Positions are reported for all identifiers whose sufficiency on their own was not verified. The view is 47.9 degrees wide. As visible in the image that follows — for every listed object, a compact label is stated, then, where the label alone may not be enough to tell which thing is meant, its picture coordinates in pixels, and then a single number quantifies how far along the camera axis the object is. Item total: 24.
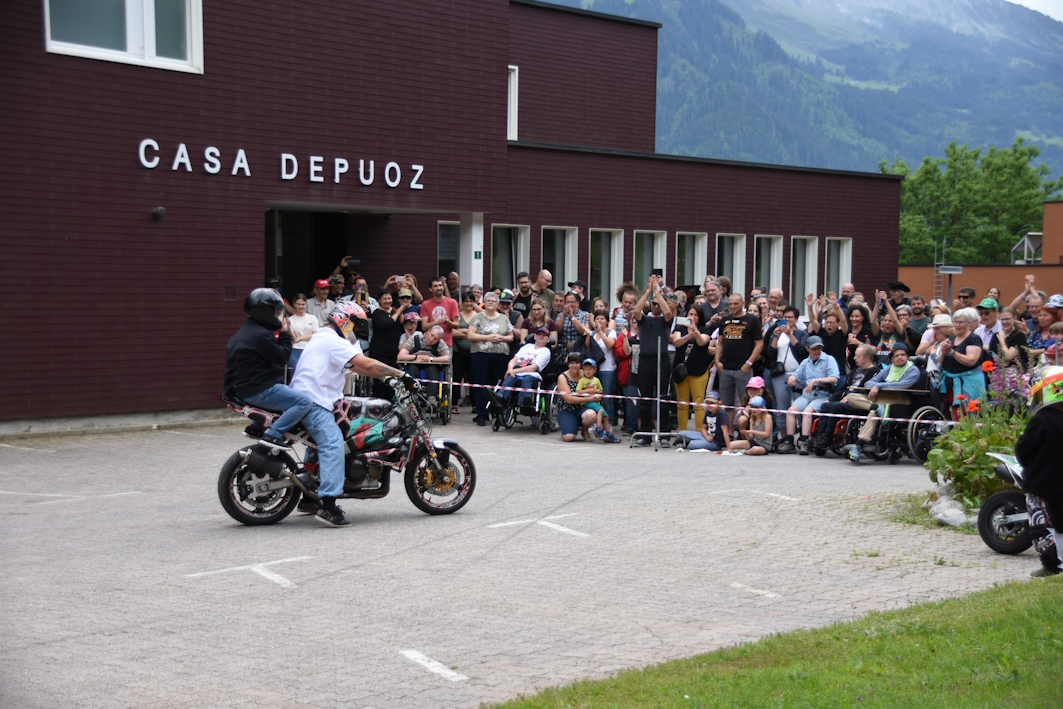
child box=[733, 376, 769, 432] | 16.62
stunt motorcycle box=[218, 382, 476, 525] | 10.40
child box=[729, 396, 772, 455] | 16.54
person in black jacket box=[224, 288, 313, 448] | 10.40
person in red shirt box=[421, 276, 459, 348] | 19.88
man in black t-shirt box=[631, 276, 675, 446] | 17.59
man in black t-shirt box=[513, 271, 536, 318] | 20.64
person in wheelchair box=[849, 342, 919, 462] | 15.47
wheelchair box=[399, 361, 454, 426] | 18.81
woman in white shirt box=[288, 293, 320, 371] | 18.36
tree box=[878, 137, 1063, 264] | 103.62
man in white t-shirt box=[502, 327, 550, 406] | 18.44
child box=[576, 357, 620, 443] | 17.66
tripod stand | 17.05
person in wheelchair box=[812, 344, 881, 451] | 16.08
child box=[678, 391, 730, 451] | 16.64
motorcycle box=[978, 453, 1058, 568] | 9.45
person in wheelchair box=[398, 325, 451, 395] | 19.14
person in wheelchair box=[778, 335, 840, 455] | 16.44
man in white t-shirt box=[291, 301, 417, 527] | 10.45
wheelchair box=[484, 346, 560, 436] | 18.31
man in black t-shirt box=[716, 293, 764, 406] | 16.84
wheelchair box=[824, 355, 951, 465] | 15.15
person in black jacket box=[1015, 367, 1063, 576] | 8.15
